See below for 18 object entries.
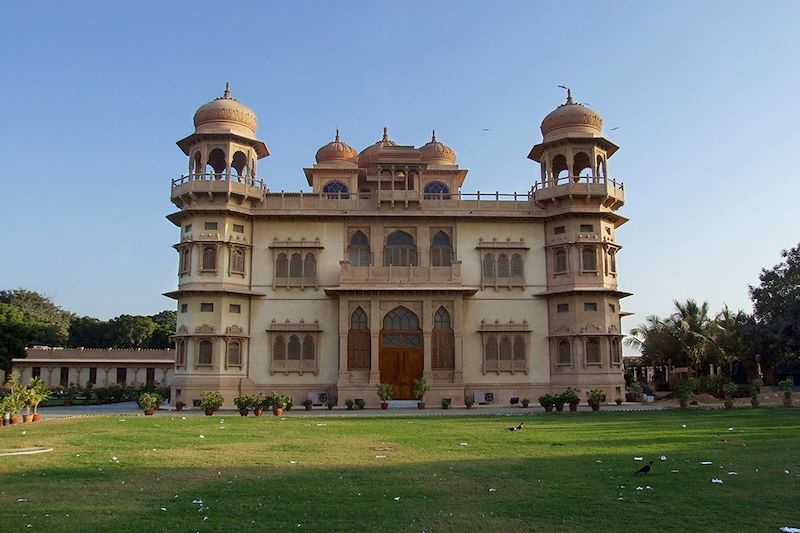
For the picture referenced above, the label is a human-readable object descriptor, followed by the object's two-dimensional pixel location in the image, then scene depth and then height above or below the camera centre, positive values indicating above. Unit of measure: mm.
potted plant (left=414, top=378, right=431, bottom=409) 32719 -659
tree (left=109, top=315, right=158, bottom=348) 70312 +4002
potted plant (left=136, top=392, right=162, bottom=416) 28469 -1129
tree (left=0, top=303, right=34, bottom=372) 41750 +2243
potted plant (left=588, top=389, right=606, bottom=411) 30086 -1063
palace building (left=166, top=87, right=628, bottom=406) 35062 +4499
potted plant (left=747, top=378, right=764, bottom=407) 29781 -741
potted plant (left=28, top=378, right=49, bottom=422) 23945 -647
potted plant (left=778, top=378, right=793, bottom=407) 29906 -743
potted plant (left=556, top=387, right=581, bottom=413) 29266 -1029
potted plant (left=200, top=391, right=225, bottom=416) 28766 -1127
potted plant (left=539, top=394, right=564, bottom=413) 29734 -1163
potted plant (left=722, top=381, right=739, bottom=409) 30611 -755
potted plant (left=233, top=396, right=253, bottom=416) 28875 -1189
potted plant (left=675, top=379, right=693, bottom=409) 30188 -830
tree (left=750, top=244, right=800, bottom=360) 33125 +3058
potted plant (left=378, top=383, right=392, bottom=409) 32344 -864
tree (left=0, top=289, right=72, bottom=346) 71750 +6619
